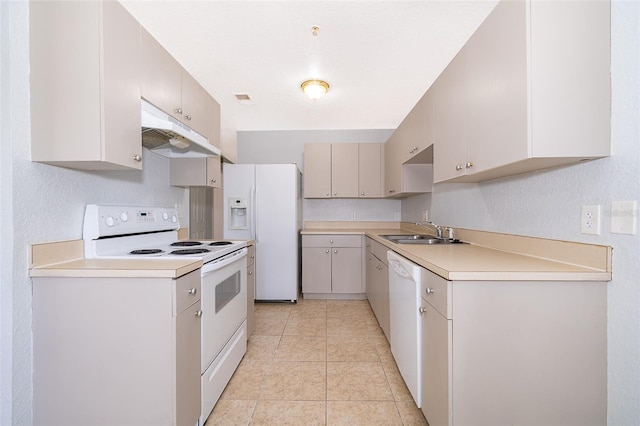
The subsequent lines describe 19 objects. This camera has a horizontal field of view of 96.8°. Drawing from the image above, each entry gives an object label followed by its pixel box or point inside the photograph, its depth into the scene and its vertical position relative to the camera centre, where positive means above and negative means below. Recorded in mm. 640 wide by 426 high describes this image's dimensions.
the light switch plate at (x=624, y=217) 982 -24
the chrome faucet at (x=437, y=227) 2534 -156
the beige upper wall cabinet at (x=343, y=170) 3875 +562
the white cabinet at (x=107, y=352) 1167 -582
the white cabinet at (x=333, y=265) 3578 -685
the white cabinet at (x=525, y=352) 1087 -549
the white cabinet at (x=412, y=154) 2115 +524
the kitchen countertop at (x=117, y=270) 1164 -244
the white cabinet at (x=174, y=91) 1522 +770
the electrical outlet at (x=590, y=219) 1110 -37
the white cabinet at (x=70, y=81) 1190 +550
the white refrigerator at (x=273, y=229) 3422 -219
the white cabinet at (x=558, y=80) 1051 +489
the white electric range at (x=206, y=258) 1470 -282
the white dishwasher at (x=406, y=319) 1427 -621
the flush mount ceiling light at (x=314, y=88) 2681 +1184
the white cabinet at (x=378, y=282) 2342 -688
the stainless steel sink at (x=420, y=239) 2264 -258
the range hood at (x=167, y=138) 1494 +453
